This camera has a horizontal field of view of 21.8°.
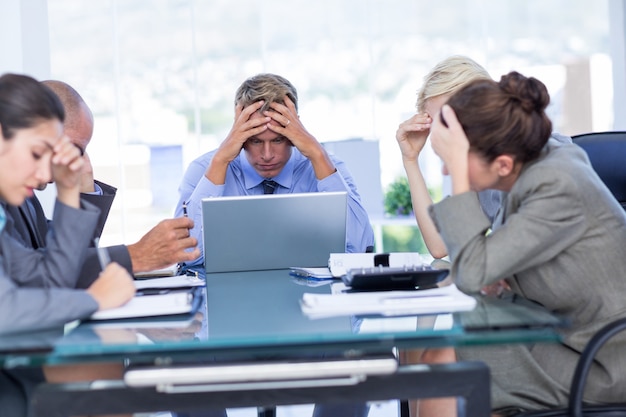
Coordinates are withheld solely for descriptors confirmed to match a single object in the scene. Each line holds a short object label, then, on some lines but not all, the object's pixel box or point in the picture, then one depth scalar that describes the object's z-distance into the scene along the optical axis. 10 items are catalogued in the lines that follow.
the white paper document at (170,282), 3.77
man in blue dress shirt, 4.54
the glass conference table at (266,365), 3.11
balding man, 3.82
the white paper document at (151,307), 3.37
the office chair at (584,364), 3.34
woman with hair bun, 3.51
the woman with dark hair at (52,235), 3.30
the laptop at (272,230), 4.06
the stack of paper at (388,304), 3.32
